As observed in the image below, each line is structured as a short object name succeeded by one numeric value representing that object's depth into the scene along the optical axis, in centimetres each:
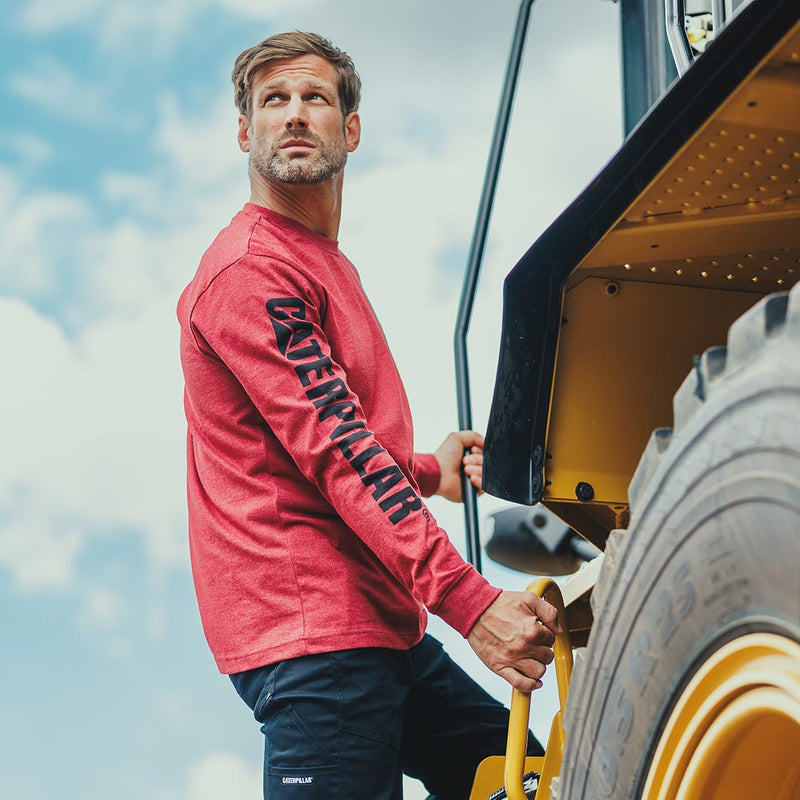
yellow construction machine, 238
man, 298
